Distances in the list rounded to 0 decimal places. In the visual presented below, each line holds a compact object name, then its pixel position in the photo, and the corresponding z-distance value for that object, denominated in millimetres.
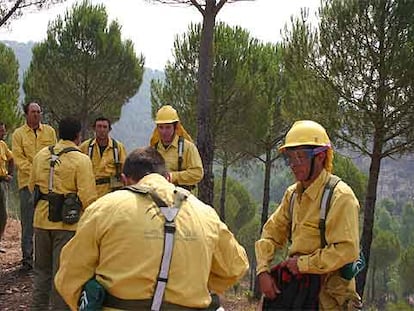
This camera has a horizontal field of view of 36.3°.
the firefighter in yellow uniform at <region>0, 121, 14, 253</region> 7106
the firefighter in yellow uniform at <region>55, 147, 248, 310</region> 2318
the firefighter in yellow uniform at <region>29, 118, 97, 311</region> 4781
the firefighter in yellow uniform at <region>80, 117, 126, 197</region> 5969
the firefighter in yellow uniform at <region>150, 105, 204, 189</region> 5535
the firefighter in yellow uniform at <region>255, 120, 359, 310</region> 3105
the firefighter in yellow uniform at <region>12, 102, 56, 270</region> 6426
